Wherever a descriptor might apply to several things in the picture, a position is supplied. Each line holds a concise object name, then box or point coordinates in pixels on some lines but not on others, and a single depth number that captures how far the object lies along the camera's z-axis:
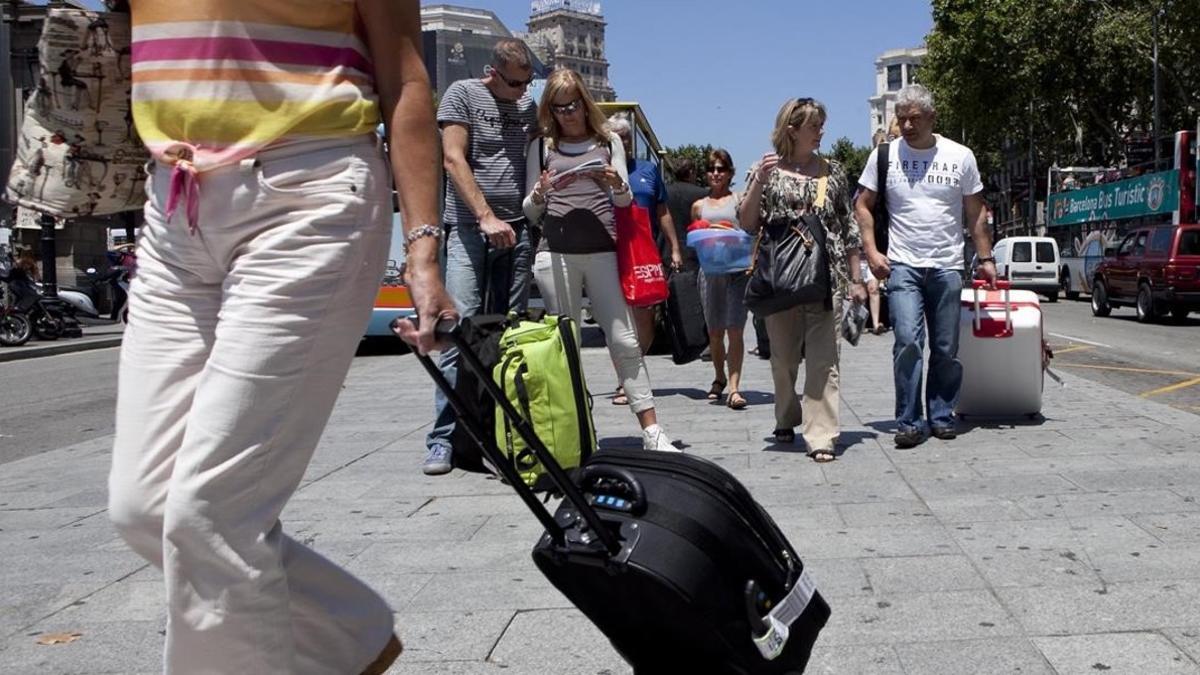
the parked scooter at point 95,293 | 23.25
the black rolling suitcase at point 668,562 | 2.24
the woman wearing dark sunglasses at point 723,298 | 8.64
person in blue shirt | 7.25
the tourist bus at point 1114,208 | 31.94
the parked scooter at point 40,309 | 20.09
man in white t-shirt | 6.83
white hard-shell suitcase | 7.23
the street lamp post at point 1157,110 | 40.84
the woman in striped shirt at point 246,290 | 2.11
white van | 35.22
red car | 21.92
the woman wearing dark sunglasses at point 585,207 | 5.94
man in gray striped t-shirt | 5.94
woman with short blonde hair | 6.26
